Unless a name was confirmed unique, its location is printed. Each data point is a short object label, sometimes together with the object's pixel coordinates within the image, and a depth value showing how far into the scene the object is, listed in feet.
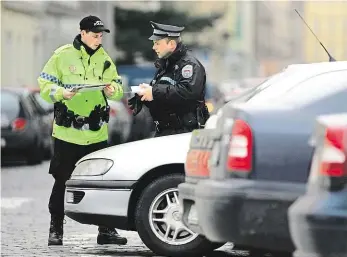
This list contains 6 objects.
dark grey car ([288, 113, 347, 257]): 33.73
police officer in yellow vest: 61.49
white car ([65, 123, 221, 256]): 55.13
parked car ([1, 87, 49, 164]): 134.22
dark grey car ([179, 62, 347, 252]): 39.72
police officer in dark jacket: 59.07
